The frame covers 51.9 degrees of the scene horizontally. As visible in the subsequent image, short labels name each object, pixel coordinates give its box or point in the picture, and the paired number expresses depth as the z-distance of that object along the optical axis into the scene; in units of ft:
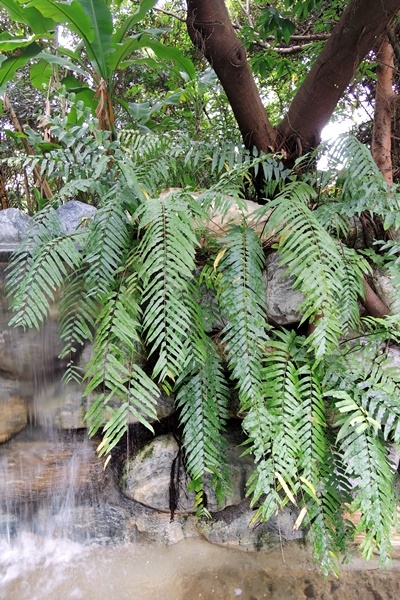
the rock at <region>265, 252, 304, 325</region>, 5.86
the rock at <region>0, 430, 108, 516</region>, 6.17
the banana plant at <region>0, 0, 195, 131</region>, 8.13
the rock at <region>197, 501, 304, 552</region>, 6.07
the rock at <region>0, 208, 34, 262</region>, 6.59
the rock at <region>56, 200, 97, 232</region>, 6.75
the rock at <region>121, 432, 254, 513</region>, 5.97
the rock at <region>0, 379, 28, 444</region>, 6.10
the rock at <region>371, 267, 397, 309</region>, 6.31
